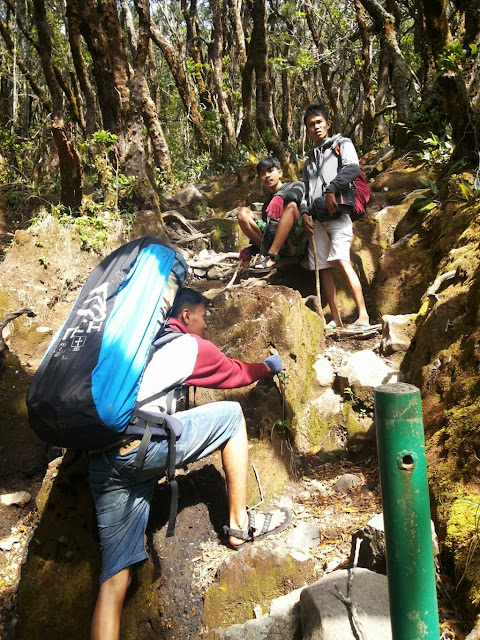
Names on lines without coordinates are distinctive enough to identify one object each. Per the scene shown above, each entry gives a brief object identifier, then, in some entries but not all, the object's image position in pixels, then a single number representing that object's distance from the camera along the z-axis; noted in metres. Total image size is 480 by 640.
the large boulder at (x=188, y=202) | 9.75
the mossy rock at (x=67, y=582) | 2.76
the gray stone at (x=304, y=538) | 2.96
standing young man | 4.97
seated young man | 5.31
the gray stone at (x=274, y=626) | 2.30
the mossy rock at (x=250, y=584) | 2.71
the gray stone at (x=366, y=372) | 4.04
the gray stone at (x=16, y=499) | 4.20
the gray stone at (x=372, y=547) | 2.36
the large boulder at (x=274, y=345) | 3.93
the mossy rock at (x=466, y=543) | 2.05
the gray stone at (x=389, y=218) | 6.36
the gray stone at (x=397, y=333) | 4.32
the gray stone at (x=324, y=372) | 4.39
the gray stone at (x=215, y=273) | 6.89
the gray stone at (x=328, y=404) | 4.12
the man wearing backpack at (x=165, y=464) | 2.55
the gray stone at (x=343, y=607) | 2.00
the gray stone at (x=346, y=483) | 3.42
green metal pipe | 1.12
